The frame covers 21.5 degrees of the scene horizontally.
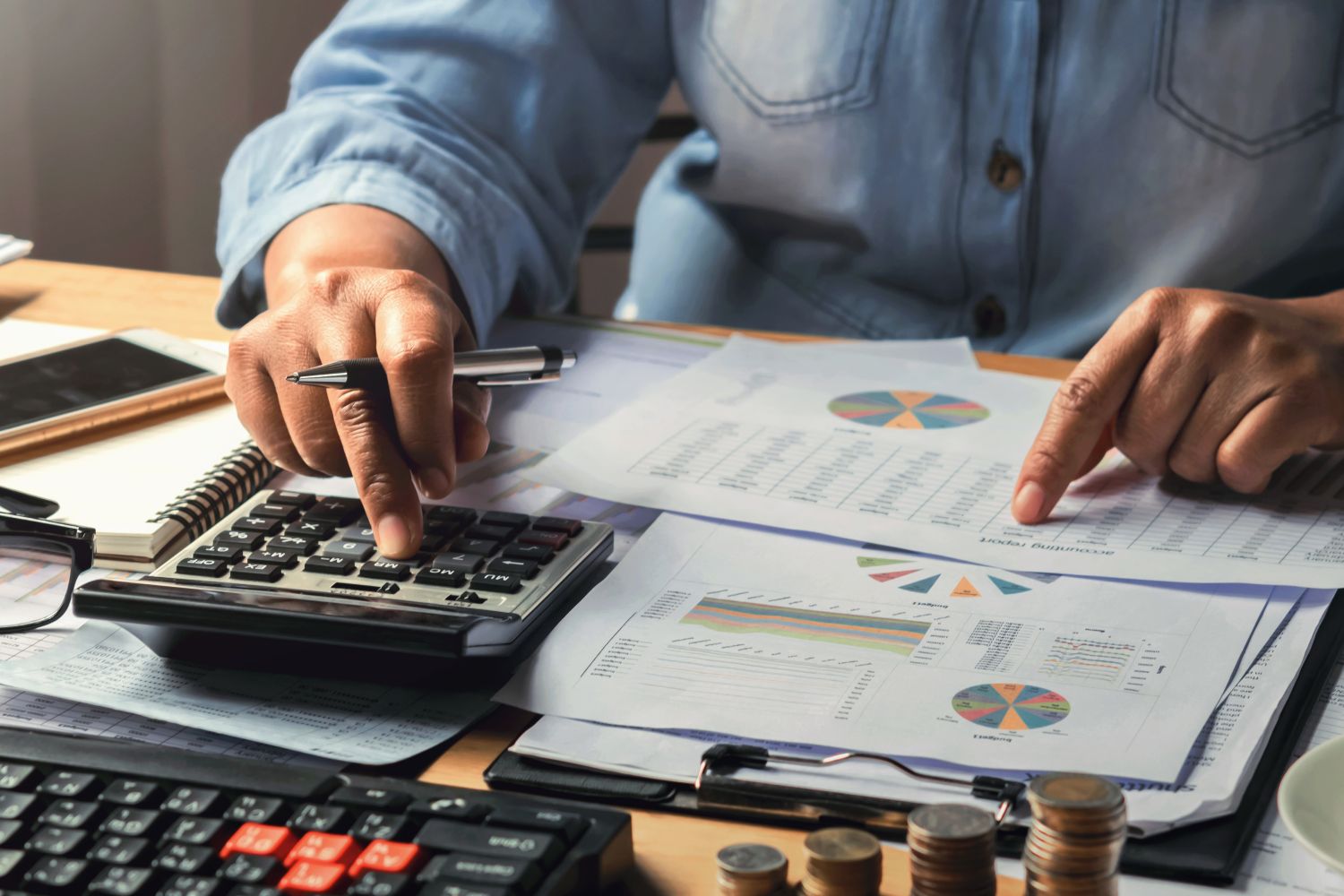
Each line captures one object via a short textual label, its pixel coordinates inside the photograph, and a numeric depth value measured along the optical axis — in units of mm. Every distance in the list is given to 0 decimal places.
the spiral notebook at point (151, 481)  1262
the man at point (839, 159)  1553
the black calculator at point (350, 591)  1141
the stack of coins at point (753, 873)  1010
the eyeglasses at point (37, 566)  1220
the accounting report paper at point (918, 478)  1245
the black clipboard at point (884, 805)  1048
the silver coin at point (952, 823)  1002
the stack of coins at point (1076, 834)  990
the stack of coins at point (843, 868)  1007
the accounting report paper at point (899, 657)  1105
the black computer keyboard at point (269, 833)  1023
